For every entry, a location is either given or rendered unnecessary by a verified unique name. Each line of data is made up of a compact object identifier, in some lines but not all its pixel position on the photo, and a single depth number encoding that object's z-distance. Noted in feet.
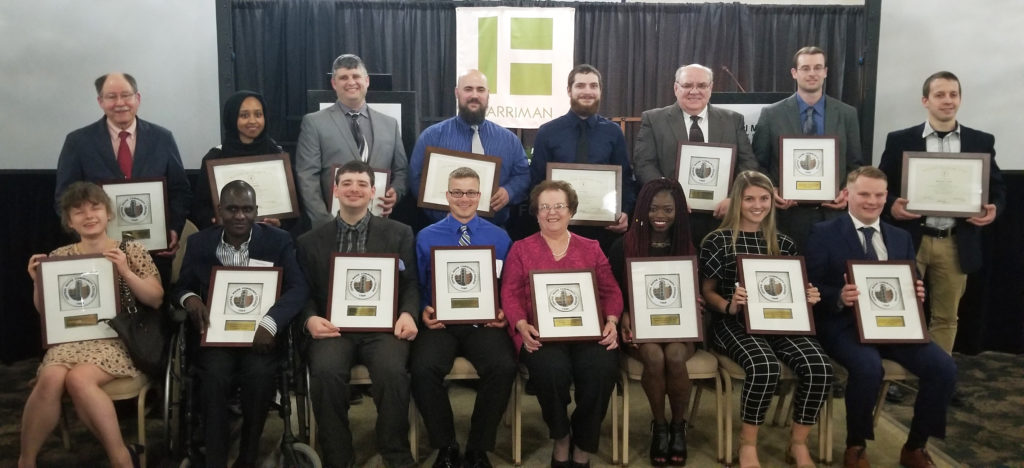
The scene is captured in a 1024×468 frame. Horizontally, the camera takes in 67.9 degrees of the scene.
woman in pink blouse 11.91
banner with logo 24.71
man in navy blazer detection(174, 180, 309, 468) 11.35
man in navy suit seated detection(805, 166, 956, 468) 12.11
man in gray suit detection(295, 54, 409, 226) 14.87
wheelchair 11.26
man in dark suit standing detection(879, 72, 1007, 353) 15.08
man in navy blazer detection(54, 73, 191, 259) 14.06
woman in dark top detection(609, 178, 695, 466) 12.23
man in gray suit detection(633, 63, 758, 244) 15.17
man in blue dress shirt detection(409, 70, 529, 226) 15.25
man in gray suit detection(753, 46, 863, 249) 15.07
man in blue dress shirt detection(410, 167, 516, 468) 11.87
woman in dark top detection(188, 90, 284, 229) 14.03
